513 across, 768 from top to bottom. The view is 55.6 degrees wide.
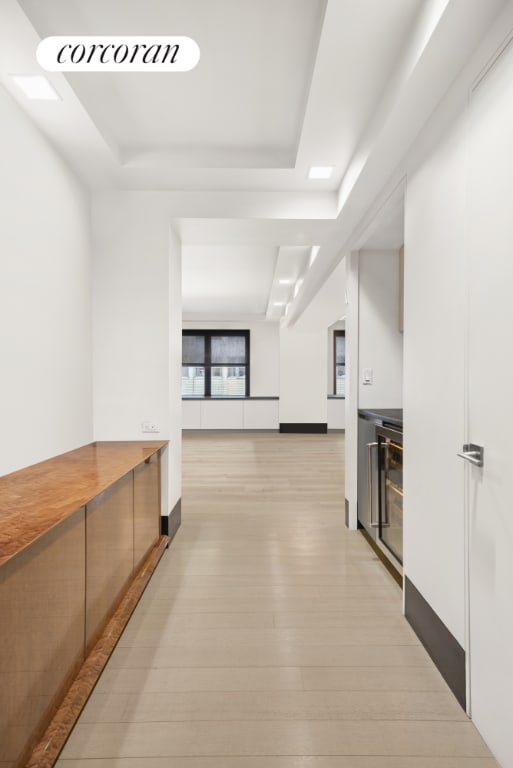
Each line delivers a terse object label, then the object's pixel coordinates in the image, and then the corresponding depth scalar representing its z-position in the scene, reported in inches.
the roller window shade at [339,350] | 463.5
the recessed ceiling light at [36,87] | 85.3
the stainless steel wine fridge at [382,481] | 117.5
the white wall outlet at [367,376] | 154.7
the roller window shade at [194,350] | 454.9
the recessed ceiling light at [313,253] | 174.8
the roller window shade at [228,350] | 456.8
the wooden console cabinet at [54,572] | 51.0
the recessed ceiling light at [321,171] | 122.3
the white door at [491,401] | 58.4
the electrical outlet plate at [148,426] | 140.0
